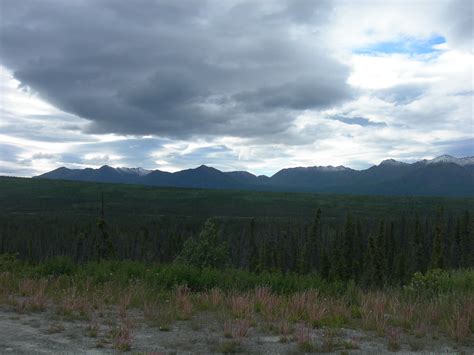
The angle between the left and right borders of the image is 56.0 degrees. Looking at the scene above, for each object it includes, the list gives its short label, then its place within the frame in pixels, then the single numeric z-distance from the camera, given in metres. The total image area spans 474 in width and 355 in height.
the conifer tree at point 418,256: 83.56
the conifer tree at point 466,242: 81.50
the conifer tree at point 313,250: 92.50
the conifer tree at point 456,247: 86.19
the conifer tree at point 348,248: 74.69
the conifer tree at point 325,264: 70.96
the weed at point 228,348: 6.63
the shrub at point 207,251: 26.06
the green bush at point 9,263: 14.50
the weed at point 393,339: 6.88
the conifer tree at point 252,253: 84.06
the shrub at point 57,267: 13.95
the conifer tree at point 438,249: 70.51
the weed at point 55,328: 7.44
